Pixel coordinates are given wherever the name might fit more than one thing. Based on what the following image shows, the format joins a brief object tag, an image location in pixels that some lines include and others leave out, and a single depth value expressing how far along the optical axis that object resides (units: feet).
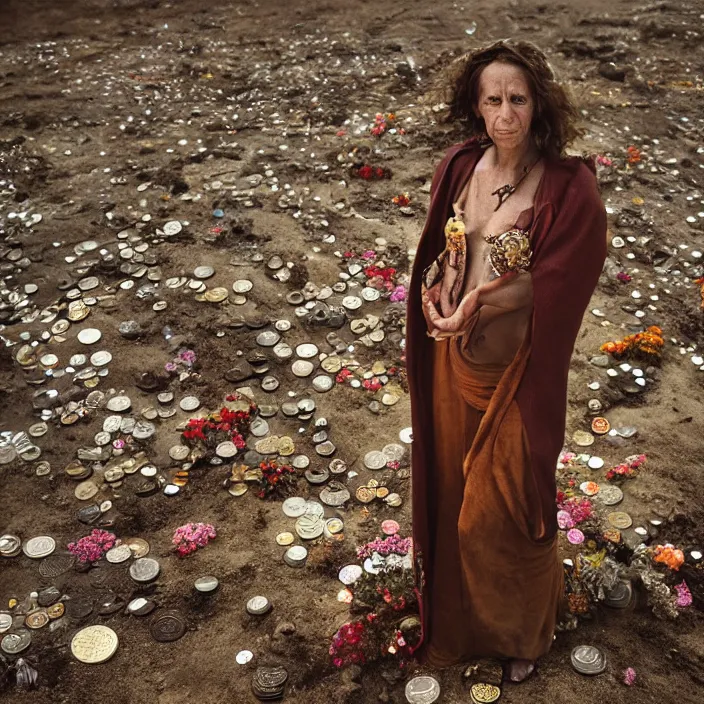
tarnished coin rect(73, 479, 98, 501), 18.06
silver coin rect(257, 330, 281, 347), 21.88
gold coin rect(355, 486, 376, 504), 17.61
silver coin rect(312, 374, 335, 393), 20.67
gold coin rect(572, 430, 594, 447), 18.80
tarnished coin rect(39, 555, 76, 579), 16.29
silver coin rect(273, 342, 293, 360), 21.57
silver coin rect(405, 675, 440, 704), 13.29
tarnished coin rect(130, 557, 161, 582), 15.98
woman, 9.52
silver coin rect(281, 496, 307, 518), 17.37
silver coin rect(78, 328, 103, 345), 22.09
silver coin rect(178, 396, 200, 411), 20.17
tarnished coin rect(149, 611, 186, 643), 14.88
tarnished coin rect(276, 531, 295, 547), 16.70
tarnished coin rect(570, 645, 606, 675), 13.42
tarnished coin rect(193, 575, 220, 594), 15.66
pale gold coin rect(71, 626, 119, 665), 14.55
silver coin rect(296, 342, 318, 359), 21.59
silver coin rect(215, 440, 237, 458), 18.83
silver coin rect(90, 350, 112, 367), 21.48
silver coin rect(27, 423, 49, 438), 19.75
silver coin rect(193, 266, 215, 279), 23.93
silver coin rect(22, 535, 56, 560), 16.67
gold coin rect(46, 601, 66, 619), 15.39
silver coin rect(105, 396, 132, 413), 20.26
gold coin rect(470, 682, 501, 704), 13.02
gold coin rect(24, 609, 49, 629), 15.21
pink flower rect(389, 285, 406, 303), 23.43
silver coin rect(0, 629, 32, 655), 14.73
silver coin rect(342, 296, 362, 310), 23.12
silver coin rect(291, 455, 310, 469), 18.53
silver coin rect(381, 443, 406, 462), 18.71
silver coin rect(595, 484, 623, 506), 16.96
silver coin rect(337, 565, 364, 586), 15.66
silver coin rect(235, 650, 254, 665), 14.34
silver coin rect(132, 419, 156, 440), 19.45
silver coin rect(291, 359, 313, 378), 21.12
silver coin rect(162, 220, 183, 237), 25.59
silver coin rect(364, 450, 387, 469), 18.52
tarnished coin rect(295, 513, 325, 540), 16.83
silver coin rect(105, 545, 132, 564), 16.48
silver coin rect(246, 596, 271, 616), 15.19
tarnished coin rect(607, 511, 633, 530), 16.34
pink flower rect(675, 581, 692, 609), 14.70
